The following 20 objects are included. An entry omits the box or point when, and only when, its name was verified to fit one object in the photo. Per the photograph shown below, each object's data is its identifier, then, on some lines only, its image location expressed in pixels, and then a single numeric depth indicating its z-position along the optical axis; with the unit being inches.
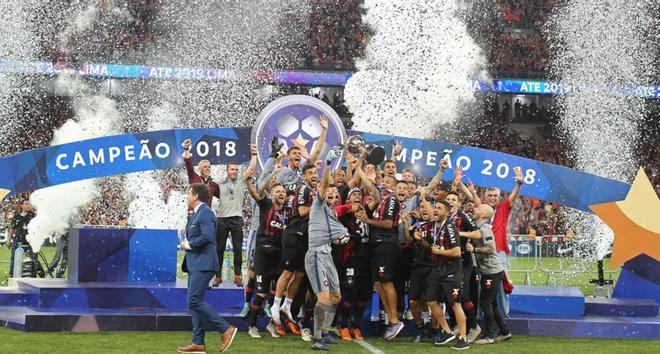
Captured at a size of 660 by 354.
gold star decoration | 591.8
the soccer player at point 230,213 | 557.9
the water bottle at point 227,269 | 682.2
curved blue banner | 601.3
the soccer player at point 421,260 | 490.6
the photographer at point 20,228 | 759.1
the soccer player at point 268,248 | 496.1
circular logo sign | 600.1
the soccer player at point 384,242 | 490.9
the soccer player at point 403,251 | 502.6
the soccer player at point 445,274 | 480.7
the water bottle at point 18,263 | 704.4
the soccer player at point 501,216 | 528.4
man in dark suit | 433.7
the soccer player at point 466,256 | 493.7
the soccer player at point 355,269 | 494.6
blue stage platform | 498.3
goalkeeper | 461.7
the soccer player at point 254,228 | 513.3
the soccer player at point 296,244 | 488.7
